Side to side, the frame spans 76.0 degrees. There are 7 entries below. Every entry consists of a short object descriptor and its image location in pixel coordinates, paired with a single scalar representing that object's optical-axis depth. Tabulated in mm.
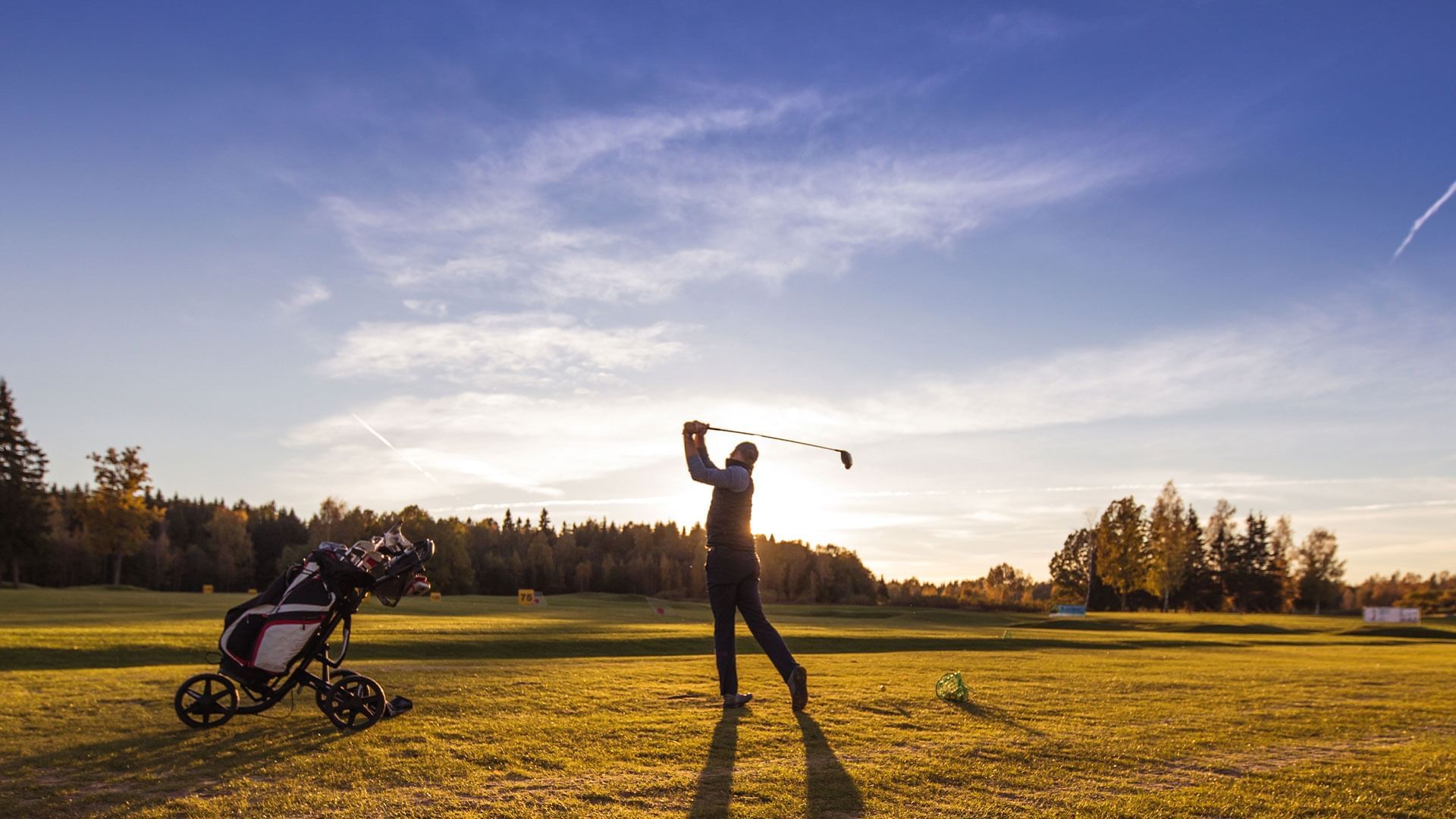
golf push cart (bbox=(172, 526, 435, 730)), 8211
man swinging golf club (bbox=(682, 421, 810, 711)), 9633
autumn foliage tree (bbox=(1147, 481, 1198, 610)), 94000
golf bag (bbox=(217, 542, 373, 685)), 8195
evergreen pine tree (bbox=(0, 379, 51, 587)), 77812
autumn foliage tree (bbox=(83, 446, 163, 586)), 79938
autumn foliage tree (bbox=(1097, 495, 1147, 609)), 96250
